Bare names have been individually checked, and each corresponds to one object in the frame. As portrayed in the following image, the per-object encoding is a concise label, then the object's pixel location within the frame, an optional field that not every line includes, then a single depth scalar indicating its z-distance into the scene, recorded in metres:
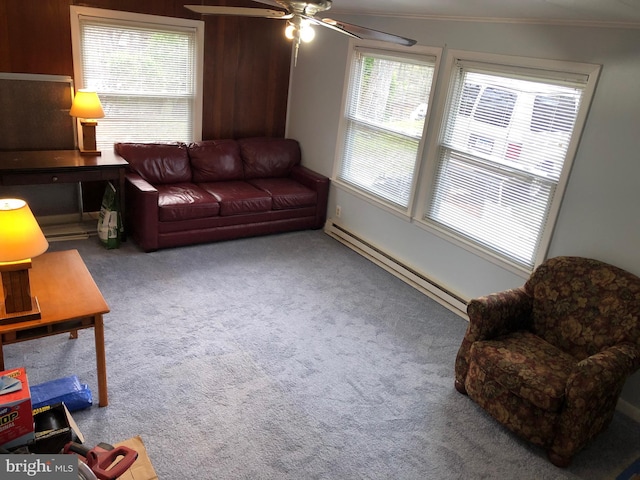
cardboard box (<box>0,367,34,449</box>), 1.92
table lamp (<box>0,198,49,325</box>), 2.16
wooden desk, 4.00
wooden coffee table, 2.34
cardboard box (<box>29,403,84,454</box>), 2.04
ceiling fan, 2.22
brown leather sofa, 4.50
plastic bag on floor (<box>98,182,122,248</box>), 4.44
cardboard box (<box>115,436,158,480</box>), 2.11
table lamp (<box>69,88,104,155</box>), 4.29
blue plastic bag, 2.53
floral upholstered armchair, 2.54
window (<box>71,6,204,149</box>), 4.58
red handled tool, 1.78
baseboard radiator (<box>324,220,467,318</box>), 4.11
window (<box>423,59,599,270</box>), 3.31
